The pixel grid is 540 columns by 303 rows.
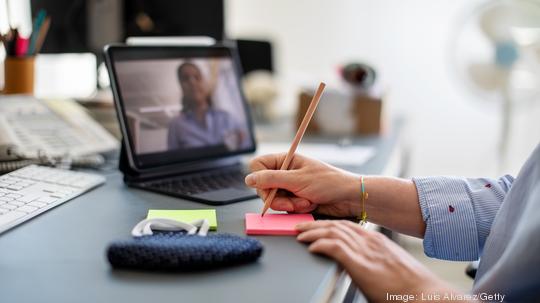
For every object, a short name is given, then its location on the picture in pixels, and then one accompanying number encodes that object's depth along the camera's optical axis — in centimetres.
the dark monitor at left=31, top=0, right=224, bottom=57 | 164
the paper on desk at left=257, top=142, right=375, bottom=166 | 140
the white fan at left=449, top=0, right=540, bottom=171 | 248
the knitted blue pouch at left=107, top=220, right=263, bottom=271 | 65
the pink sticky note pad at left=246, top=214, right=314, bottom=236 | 81
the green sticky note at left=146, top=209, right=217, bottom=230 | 84
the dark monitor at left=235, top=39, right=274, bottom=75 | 271
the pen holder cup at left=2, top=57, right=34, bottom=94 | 136
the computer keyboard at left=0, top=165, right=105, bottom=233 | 84
